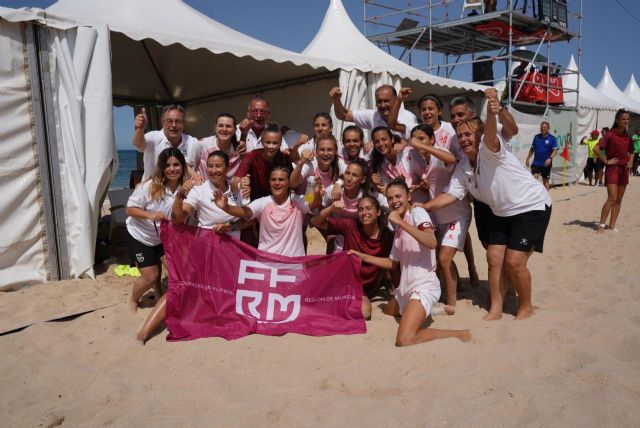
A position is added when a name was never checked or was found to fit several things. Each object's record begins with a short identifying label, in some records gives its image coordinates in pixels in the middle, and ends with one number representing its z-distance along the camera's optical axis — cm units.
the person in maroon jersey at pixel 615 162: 648
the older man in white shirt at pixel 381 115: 424
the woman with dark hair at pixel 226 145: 418
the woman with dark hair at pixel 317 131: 424
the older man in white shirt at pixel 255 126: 434
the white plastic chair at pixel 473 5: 1260
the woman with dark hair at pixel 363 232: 376
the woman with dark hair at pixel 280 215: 369
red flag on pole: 1311
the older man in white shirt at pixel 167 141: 414
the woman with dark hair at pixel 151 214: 369
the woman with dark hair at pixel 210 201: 357
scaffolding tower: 1230
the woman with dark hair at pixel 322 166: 379
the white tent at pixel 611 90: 2300
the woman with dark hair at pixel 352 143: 397
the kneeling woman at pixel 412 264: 313
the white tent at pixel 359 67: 669
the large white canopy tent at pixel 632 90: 2867
